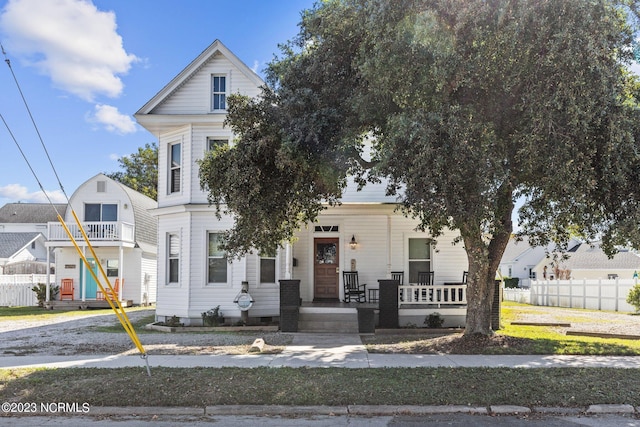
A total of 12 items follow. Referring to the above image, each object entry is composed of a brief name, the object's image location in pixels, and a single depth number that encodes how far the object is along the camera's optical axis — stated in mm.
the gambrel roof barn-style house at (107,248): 25625
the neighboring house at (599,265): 36909
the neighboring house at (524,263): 52288
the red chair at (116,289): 25000
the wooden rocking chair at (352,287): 15938
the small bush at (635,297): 19688
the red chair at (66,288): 25234
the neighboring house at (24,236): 33531
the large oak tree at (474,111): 7535
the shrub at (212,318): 14594
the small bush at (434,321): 14117
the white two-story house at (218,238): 15203
